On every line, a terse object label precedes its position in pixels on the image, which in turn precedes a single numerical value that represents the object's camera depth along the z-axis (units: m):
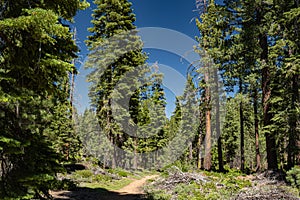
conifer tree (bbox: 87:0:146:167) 22.50
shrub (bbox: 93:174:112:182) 16.21
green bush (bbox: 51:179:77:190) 11.70
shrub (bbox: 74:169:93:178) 16.31
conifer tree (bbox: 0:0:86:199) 4.88
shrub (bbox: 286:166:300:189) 11.14
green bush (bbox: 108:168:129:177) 19.53
